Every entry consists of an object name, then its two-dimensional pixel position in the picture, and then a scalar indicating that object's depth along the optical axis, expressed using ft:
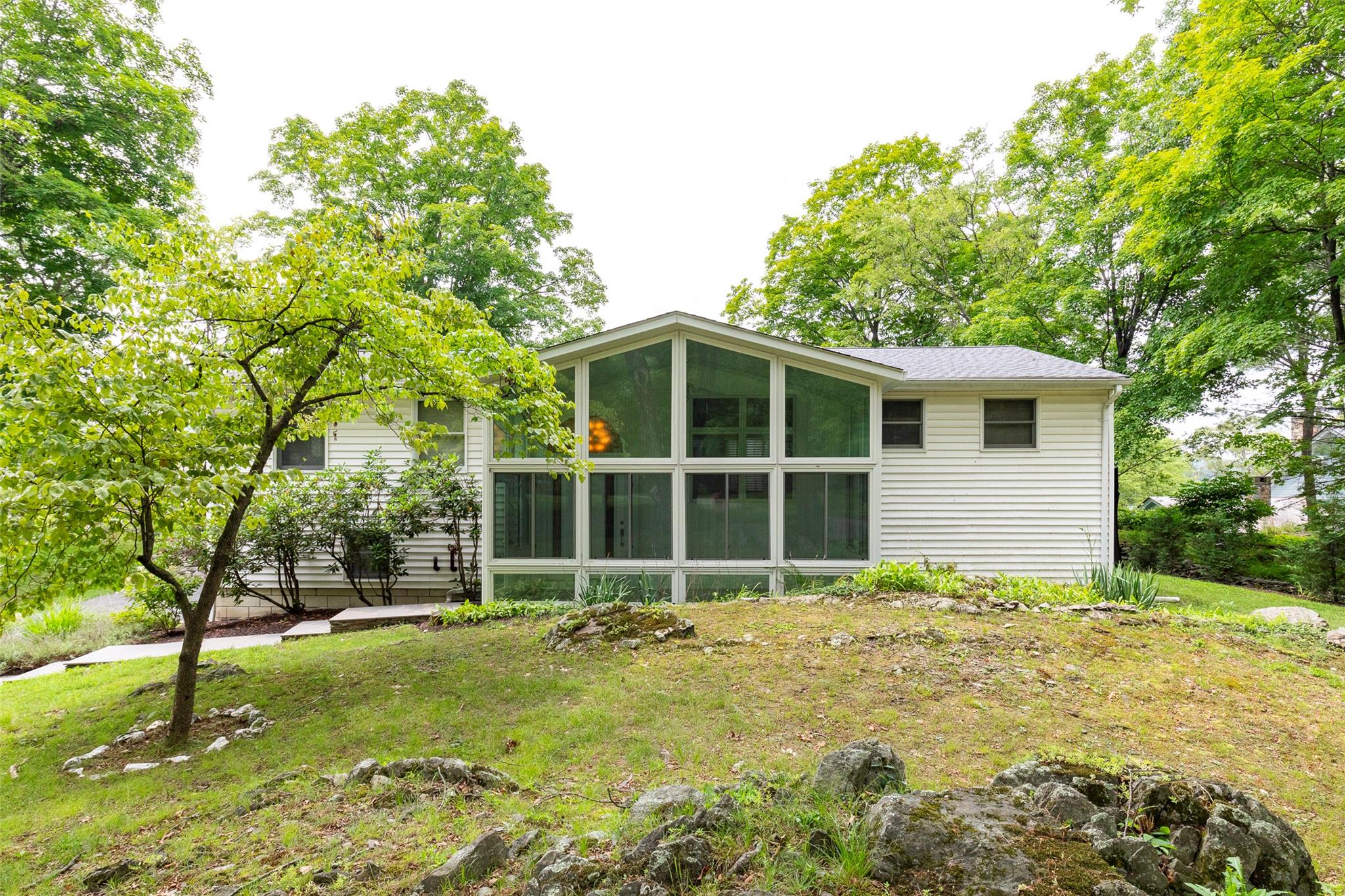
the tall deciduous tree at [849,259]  55.77
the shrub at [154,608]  24.09
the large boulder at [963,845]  4.89
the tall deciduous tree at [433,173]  48.88
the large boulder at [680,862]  5.44
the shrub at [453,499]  28.50
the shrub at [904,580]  22.48
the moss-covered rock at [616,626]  17.62
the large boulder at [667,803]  6.87
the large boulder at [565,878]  5.41
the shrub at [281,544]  26.89
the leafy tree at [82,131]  30.68
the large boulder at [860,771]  7.20
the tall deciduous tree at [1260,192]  25.89
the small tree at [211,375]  9.82
